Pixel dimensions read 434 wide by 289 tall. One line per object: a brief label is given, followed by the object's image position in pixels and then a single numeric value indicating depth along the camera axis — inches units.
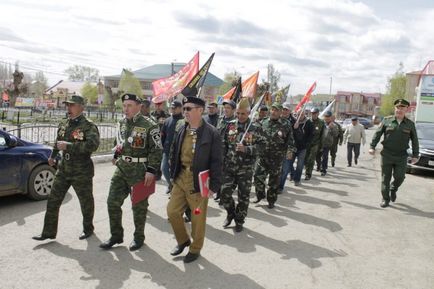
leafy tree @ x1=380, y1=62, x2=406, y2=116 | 2641.7
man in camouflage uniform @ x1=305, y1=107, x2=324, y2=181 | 429.4
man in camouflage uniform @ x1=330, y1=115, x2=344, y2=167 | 528.5
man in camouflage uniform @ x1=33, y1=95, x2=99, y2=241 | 189.7
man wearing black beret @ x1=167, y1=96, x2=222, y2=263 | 171.9
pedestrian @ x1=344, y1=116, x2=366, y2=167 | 547.8
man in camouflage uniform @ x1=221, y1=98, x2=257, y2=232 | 227.8
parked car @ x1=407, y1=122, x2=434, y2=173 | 485.1
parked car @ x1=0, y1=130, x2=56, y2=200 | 247.1
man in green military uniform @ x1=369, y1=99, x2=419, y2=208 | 300.2
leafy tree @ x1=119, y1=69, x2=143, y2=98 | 2731.3
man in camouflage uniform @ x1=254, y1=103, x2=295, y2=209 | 283.3
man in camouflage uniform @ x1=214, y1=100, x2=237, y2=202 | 234.5
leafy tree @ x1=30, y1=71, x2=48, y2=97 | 3808.6
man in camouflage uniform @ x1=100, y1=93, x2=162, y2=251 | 183.2
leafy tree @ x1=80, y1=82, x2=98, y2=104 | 3363.7
